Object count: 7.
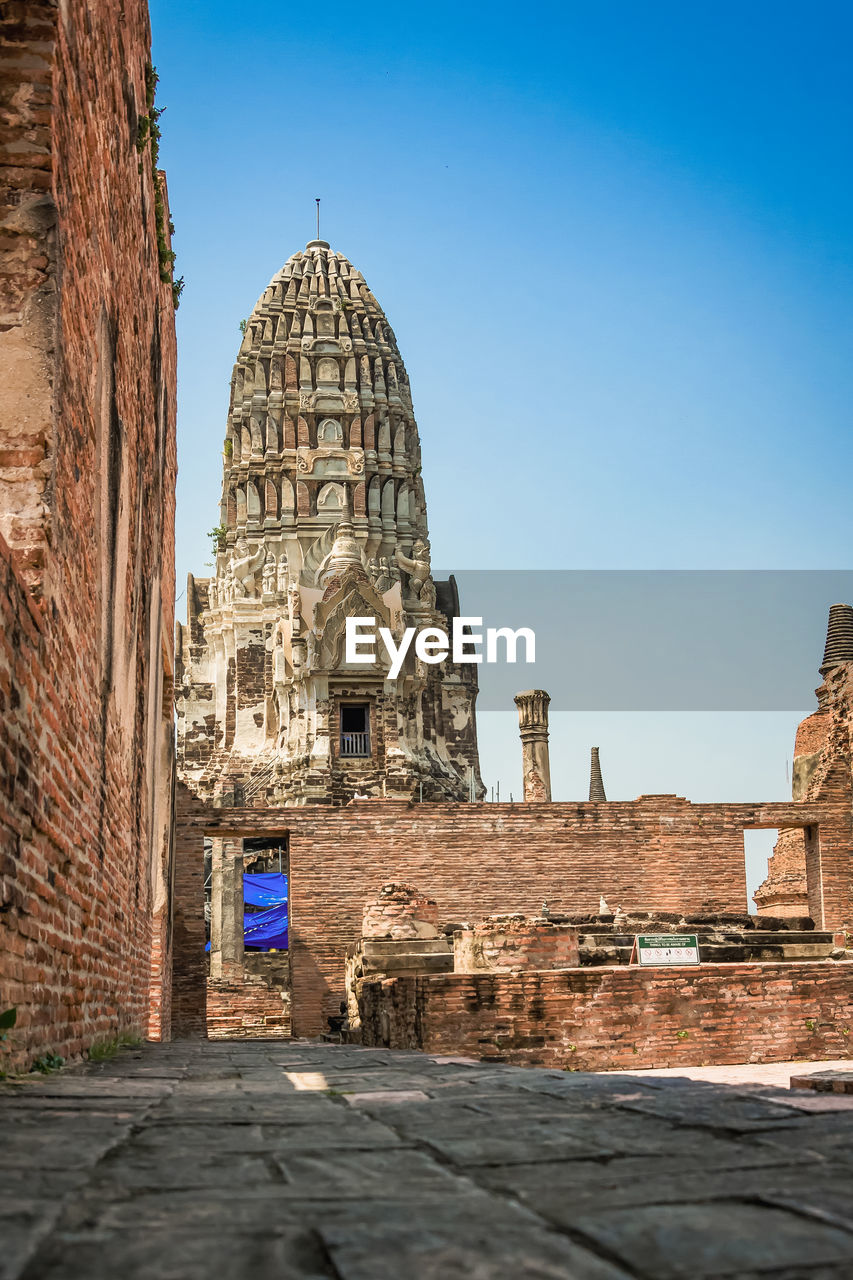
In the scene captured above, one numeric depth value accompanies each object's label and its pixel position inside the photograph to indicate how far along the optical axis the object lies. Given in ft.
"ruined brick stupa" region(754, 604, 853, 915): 76.23
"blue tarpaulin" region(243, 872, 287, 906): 90.75
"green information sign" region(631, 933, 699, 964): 40.96
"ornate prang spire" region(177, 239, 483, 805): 103.86
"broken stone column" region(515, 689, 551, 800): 104.78
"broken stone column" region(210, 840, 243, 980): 86.79
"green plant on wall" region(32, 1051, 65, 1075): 15.67
